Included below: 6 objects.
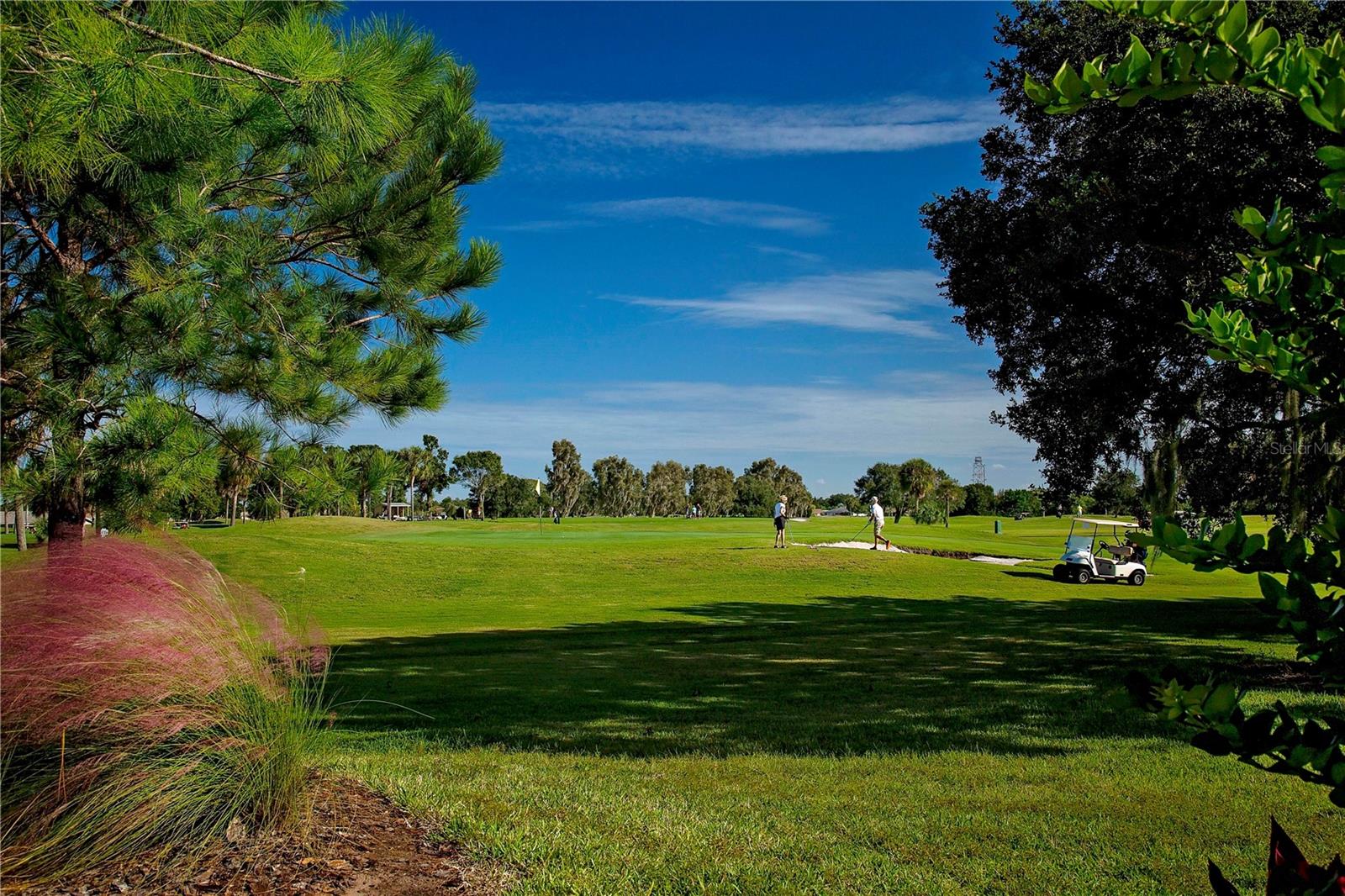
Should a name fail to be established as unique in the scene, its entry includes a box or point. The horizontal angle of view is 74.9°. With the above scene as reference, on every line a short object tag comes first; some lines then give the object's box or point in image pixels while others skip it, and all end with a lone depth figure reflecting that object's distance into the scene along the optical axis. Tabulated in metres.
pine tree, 5.90
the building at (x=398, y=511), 104.82
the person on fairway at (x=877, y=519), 34.31
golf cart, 27.39
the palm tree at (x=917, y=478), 92.88
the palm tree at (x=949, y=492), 94.62
